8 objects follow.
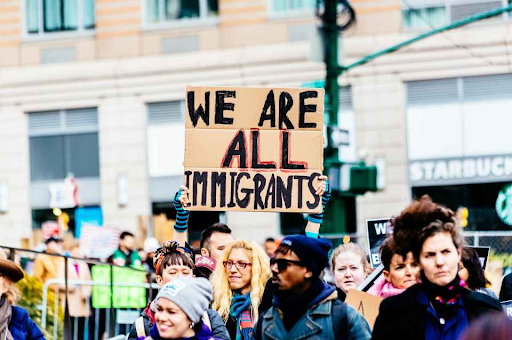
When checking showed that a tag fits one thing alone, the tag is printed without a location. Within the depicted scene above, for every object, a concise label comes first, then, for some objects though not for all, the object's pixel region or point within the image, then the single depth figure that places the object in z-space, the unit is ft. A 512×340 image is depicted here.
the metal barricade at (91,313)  51.31
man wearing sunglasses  22.97
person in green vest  67.86
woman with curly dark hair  21.19
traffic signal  77.44
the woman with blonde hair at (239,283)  30.80
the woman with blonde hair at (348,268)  32.85
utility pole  79.86
